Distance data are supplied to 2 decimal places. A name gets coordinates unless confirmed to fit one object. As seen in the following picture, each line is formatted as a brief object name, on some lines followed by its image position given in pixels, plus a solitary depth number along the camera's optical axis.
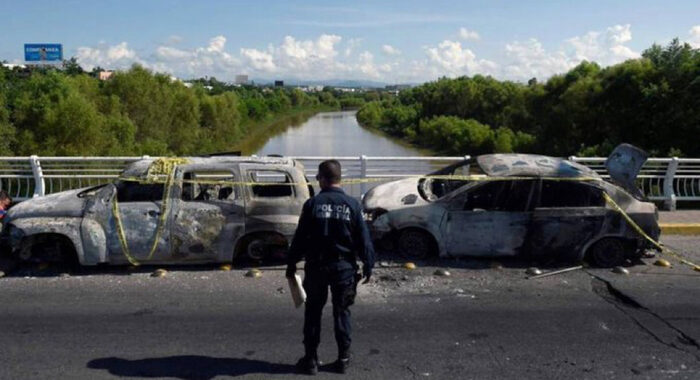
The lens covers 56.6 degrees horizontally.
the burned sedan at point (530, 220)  8.51
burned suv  7.93
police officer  4.93
